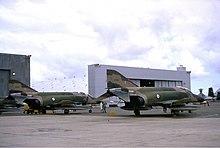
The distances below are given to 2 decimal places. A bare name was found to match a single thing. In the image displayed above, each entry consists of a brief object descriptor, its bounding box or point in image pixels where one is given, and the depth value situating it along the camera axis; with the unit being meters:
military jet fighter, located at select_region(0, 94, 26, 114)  44.59
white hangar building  77.62
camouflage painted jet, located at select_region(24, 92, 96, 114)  43.72
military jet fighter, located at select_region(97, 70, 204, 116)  31.87
